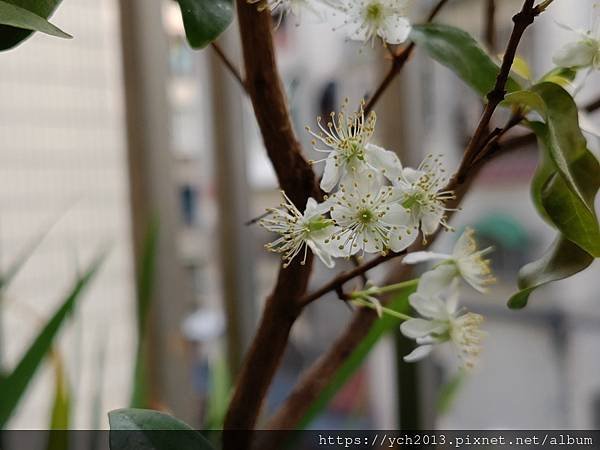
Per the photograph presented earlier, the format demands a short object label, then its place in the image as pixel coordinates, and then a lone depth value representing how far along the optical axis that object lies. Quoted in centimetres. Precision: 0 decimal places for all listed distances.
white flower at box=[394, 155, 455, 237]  31
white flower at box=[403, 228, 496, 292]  37
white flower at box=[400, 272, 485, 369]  36
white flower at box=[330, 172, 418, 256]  31
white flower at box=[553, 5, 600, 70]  34
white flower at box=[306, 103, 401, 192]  31
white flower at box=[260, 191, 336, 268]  31
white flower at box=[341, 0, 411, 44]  36
